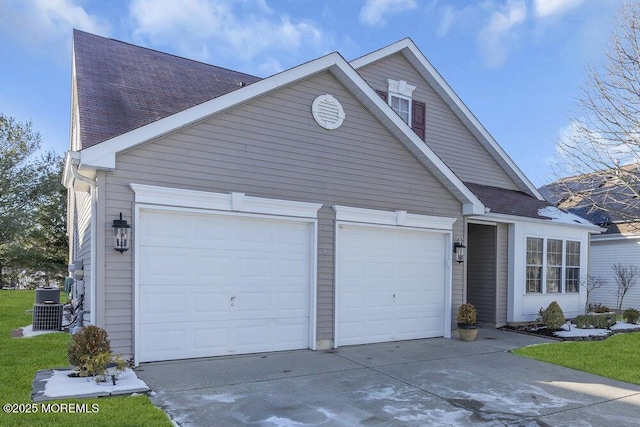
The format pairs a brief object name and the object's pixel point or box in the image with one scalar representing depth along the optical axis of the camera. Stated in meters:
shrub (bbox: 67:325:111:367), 5.44
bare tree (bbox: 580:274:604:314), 12.77
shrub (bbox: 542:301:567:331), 10.50
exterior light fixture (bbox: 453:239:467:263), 9.75
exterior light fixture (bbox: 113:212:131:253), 6.20
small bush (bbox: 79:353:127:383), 5.34
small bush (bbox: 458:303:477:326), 9.28
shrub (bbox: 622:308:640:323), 12.17
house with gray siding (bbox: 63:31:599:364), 6.48
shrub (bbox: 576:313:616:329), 10.91
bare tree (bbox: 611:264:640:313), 16.09
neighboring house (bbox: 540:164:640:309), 17.05
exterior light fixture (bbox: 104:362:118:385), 5.44
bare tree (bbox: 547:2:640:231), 9.64
